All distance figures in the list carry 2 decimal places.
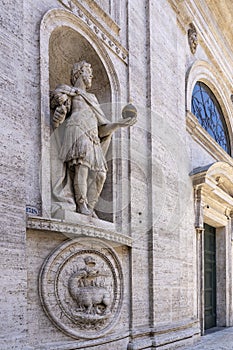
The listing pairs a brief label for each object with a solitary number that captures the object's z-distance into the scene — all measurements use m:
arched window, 11.21
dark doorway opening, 10.63
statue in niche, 5.71
